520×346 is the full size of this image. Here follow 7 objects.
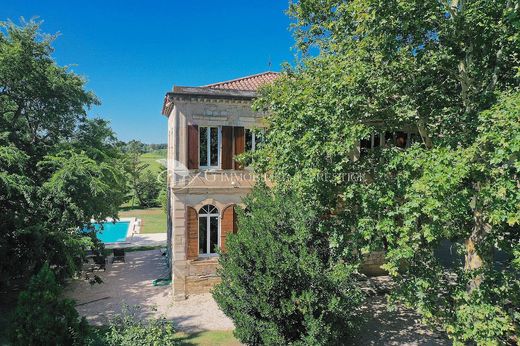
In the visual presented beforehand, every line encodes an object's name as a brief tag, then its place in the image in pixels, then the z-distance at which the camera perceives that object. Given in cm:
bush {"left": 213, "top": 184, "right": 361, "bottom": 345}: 1000
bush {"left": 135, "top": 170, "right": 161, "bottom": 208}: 5194
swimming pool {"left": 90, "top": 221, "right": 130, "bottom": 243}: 3192
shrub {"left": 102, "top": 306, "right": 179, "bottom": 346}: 974
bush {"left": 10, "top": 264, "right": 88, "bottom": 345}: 945
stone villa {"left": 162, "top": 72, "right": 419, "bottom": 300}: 1580
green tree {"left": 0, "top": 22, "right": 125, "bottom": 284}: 1475
